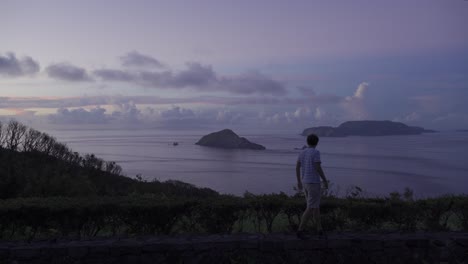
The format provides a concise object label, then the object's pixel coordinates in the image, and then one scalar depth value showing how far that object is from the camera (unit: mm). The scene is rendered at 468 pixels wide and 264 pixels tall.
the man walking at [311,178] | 5668
